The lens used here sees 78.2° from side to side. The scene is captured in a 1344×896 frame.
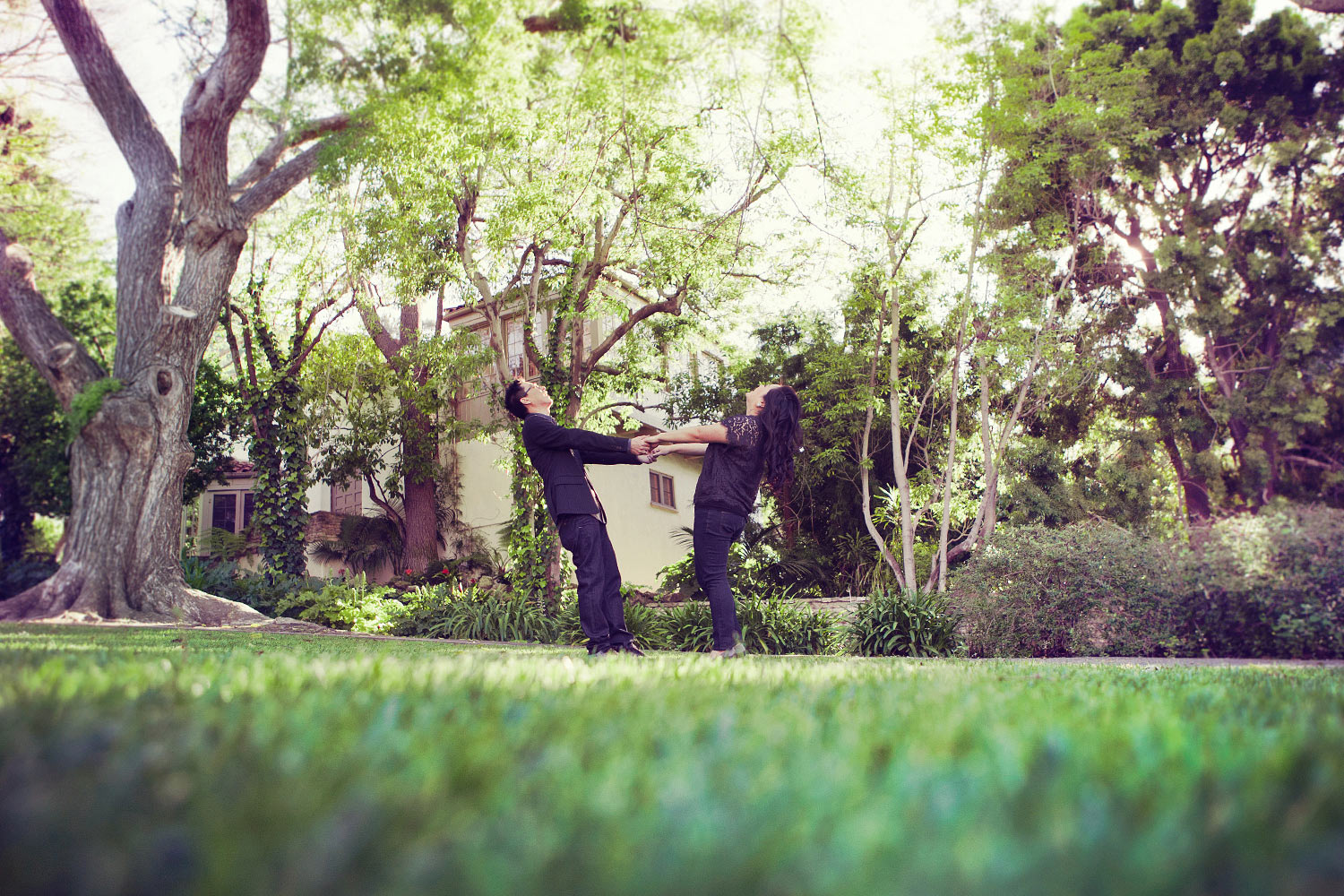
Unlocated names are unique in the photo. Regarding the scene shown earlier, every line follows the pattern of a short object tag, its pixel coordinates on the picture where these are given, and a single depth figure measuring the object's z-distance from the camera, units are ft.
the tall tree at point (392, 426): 56.59
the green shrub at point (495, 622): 37.52
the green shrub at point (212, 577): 46.11
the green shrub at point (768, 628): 30.76
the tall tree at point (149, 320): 35.91
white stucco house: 66.95
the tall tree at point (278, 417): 52.75
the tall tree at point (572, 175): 26.76
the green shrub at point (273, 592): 43.47
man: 19.67
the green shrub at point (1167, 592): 25.54
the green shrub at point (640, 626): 33.27
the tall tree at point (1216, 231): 48.62
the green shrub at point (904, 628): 29.09
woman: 20.02
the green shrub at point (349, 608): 40.06
